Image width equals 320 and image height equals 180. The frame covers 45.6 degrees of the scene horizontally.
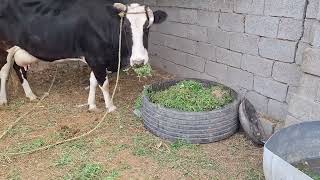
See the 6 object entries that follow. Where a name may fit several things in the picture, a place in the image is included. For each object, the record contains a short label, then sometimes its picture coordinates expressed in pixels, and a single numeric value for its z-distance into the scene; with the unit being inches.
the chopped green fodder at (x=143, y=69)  175.9
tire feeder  152.9
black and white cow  173.8
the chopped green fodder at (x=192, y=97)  159.2
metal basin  111.3
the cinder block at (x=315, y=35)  130.5
